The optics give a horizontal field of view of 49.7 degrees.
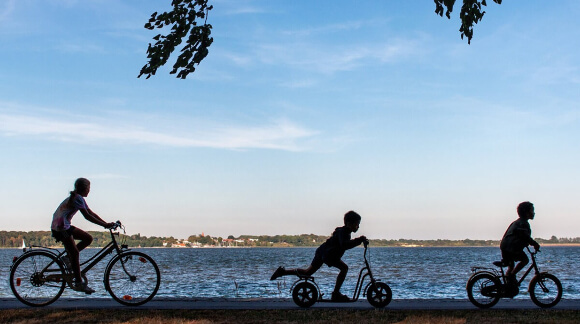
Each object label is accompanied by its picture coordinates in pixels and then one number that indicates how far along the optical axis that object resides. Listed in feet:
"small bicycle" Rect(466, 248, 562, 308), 33.47
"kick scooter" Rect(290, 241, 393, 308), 32.37
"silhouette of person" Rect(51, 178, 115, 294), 31.07
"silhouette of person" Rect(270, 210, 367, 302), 31.45
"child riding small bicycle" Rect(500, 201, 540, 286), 33.24
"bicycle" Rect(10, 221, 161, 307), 32.09
